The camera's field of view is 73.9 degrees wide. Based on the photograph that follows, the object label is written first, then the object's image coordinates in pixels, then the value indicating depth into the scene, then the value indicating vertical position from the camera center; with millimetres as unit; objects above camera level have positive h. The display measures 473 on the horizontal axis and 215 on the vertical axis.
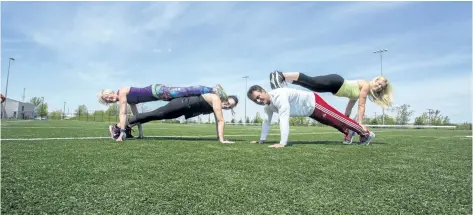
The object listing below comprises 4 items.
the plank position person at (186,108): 5742 +203
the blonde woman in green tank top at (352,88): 5770 +663
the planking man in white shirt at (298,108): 4965 +222
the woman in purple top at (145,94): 5730 +460
